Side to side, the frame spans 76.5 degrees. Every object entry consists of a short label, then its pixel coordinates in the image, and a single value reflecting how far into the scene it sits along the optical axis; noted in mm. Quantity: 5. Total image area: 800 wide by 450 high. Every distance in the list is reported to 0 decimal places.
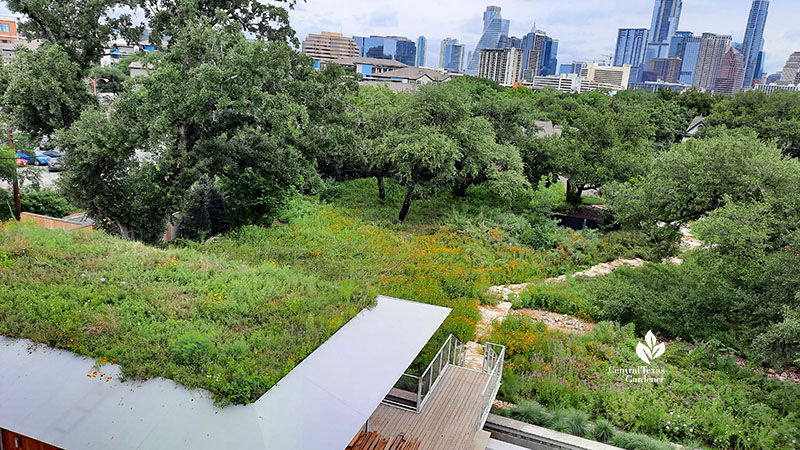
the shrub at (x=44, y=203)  22875
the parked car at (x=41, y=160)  35353
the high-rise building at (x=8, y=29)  77438
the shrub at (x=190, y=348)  7148
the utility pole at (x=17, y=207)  21477
